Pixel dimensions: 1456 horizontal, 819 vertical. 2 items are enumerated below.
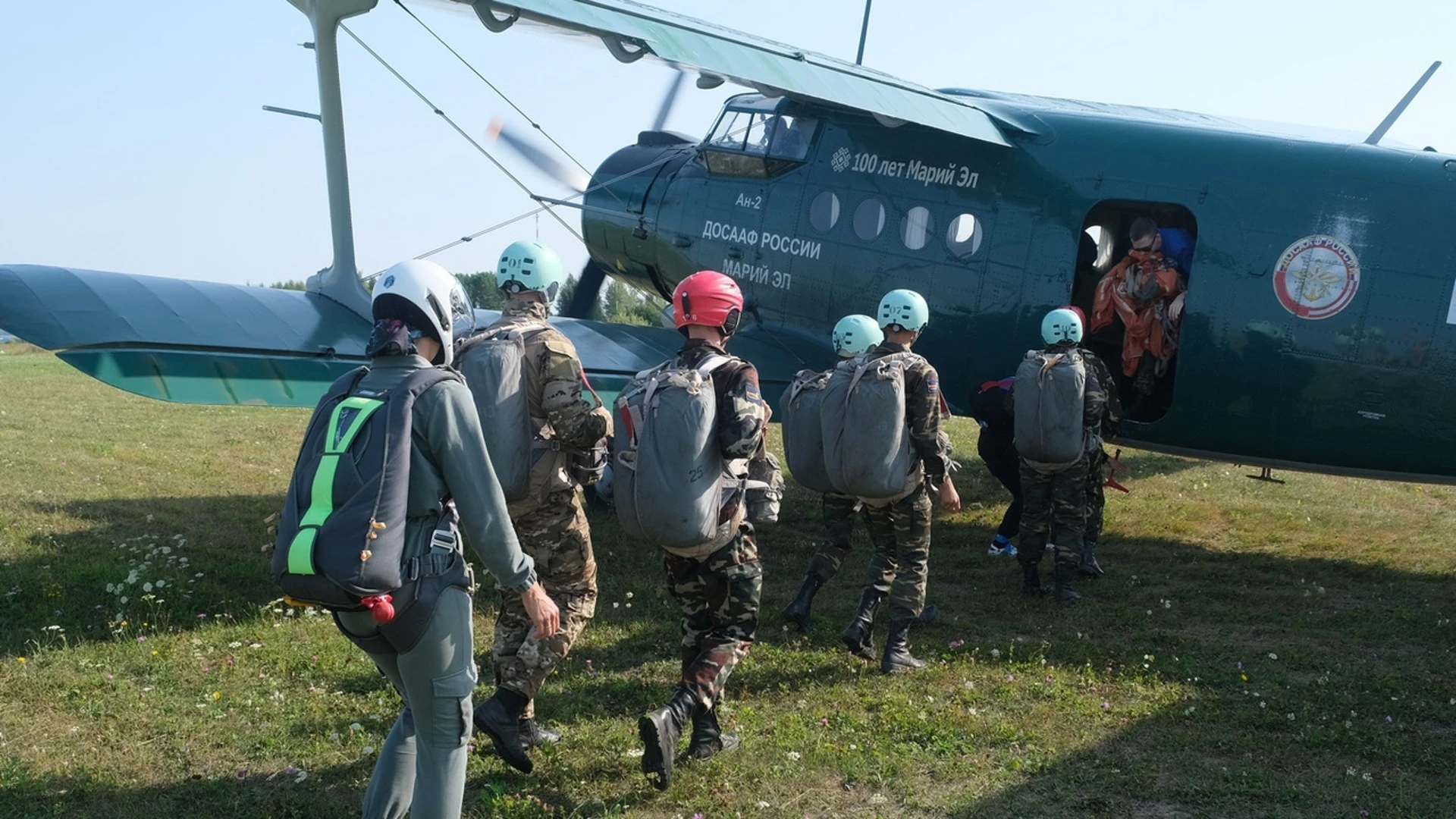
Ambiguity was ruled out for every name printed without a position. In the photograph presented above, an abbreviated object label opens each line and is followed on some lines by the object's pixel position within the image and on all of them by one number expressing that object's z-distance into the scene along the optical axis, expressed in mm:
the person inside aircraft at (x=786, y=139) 11086
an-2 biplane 8250
